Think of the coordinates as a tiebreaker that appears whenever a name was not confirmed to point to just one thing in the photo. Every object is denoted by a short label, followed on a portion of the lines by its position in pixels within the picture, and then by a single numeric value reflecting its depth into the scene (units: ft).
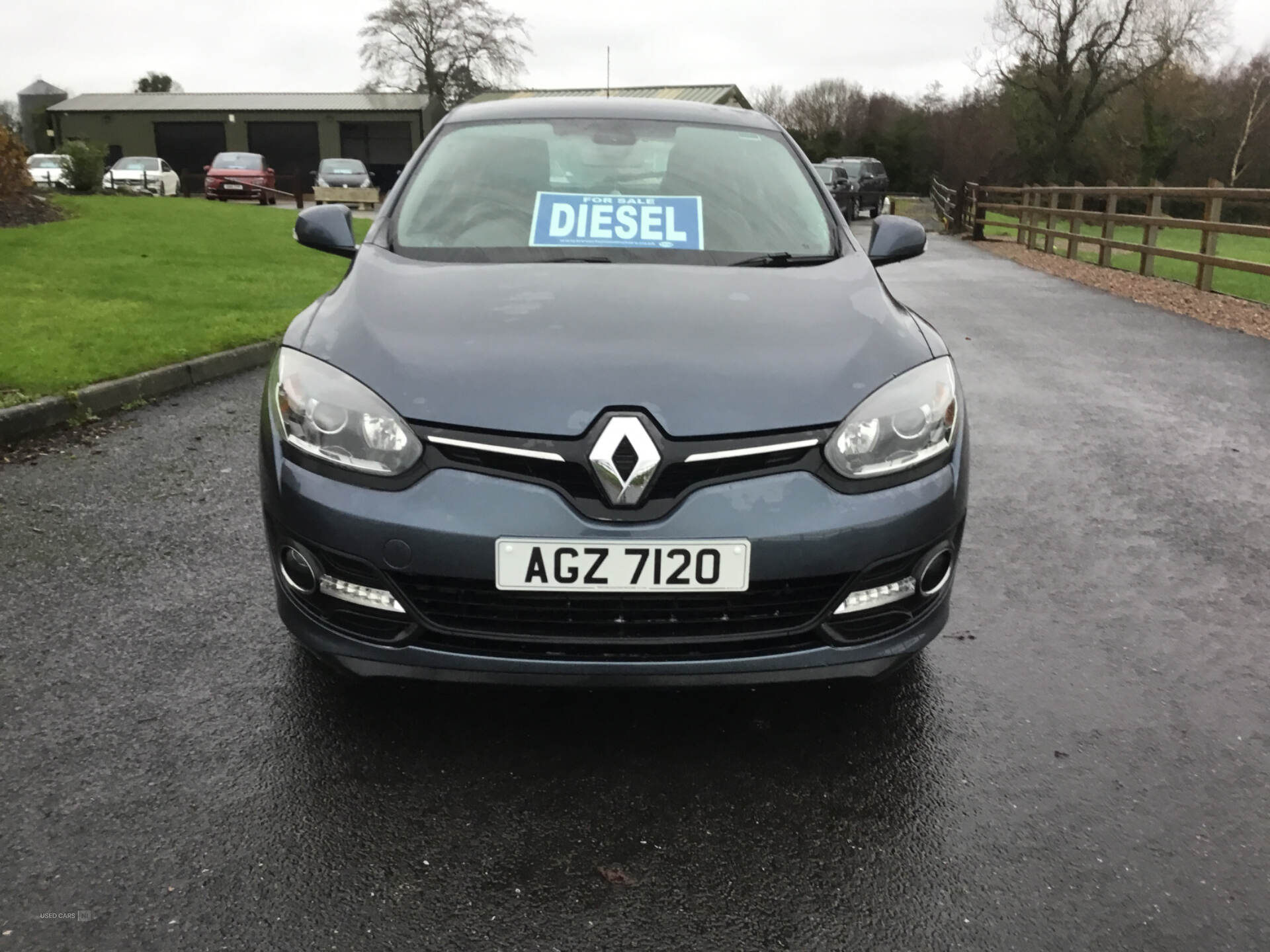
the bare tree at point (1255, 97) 158.40
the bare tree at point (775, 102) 241.55
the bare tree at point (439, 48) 191.21
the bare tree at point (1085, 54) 150.10
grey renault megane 7.38
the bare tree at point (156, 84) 267.59
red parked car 104.63
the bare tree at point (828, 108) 233.35
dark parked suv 120.98
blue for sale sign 10.73
